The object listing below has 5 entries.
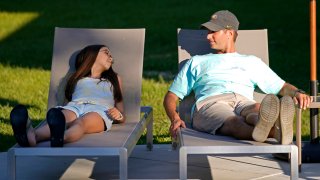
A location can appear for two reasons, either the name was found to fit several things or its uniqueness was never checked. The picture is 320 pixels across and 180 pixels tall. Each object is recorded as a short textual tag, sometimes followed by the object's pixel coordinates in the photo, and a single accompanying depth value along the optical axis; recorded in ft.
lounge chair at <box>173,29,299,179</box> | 23.56
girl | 24.01
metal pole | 27.71
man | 25.82
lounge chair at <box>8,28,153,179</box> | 28.94
